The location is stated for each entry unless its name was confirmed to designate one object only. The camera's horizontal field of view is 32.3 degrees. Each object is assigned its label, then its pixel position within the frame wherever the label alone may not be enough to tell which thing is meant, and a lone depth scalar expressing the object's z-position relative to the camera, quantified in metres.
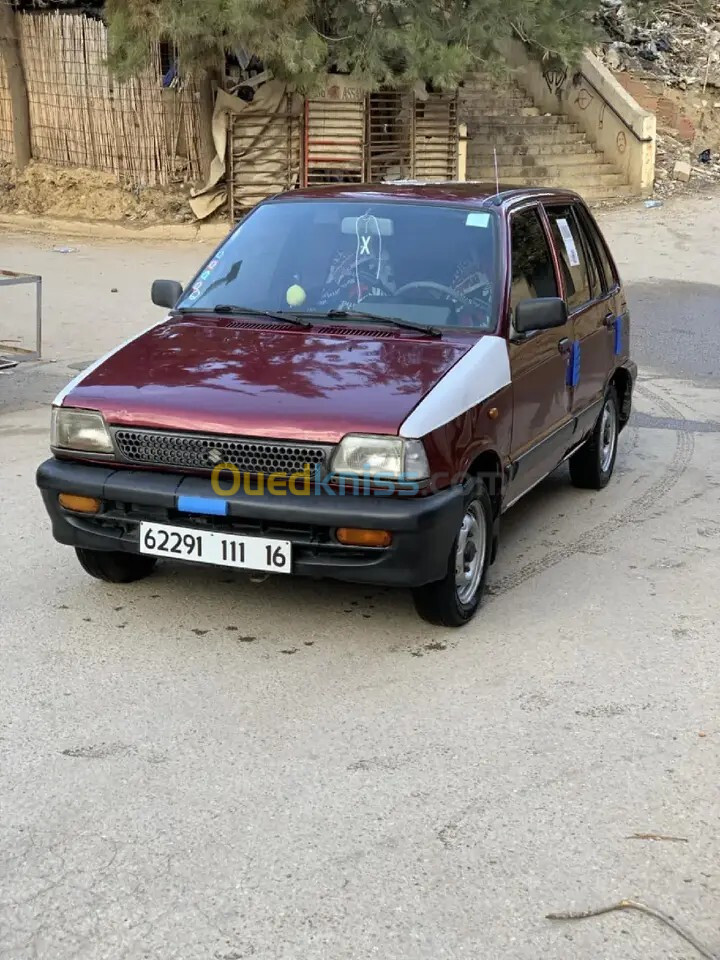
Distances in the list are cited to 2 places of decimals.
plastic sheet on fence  18.08
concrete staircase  21.53
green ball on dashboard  5.80
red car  4.68
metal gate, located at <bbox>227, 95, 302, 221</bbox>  18.30
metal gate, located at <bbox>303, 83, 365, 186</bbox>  18.53
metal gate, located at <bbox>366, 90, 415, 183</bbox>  19.25
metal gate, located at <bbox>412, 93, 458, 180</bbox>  19.61
